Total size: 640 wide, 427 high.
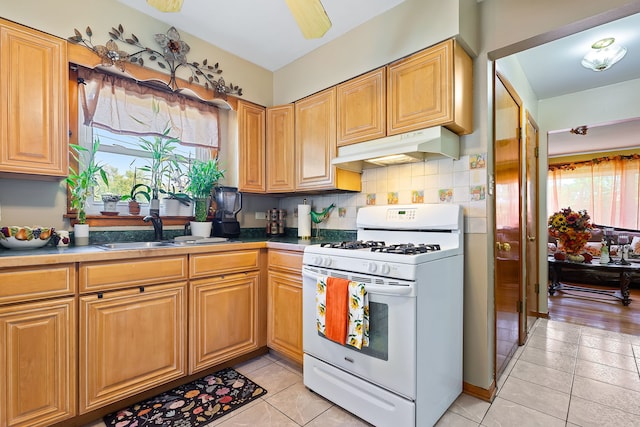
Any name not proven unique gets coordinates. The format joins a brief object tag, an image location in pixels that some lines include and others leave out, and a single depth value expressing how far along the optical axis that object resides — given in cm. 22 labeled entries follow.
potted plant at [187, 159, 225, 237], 251
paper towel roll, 277
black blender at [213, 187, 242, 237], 266
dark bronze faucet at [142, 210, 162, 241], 225
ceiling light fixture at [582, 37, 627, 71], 238
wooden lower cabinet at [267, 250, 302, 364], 216
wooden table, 397
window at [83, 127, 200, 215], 225
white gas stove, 146
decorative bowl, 165
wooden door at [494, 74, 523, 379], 205
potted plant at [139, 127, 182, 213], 247
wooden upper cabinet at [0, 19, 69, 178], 161
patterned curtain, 588
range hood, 177
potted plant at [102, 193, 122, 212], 222
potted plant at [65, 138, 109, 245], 196
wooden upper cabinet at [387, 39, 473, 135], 177
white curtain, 217
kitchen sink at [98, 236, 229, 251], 187
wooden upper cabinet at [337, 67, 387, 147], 211
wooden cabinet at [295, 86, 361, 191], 242
